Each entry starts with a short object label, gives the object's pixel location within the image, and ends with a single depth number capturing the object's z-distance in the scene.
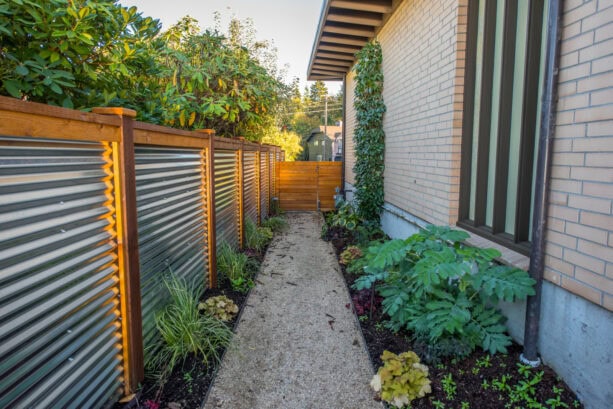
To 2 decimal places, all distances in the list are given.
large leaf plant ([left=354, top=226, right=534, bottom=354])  2.47
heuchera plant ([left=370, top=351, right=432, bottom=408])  2.36
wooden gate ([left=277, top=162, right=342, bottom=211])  11.69
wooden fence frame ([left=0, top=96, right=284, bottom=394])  1.51
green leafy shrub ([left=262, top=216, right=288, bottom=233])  8.52
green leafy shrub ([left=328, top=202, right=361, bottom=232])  7.60
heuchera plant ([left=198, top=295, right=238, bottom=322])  3.62
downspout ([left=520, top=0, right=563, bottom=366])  2.26
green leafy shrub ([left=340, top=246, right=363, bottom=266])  5.59
